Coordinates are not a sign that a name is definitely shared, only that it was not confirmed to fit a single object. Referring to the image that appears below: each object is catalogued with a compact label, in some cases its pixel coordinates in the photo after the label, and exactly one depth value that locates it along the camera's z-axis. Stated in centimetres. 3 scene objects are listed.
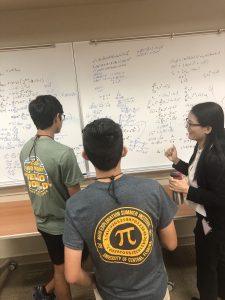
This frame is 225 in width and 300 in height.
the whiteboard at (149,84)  185
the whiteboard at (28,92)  182
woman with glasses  125
